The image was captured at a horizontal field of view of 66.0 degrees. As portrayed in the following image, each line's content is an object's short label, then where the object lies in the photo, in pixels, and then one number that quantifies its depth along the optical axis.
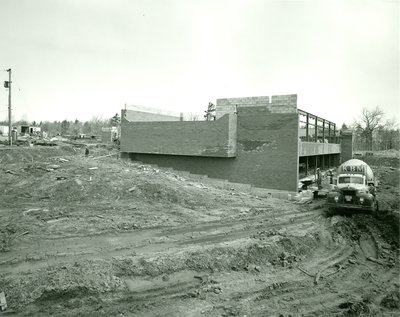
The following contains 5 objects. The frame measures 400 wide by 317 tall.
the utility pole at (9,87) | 34.69
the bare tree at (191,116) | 101.75
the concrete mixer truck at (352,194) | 15.46
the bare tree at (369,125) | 74.00
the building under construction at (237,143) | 22.06
